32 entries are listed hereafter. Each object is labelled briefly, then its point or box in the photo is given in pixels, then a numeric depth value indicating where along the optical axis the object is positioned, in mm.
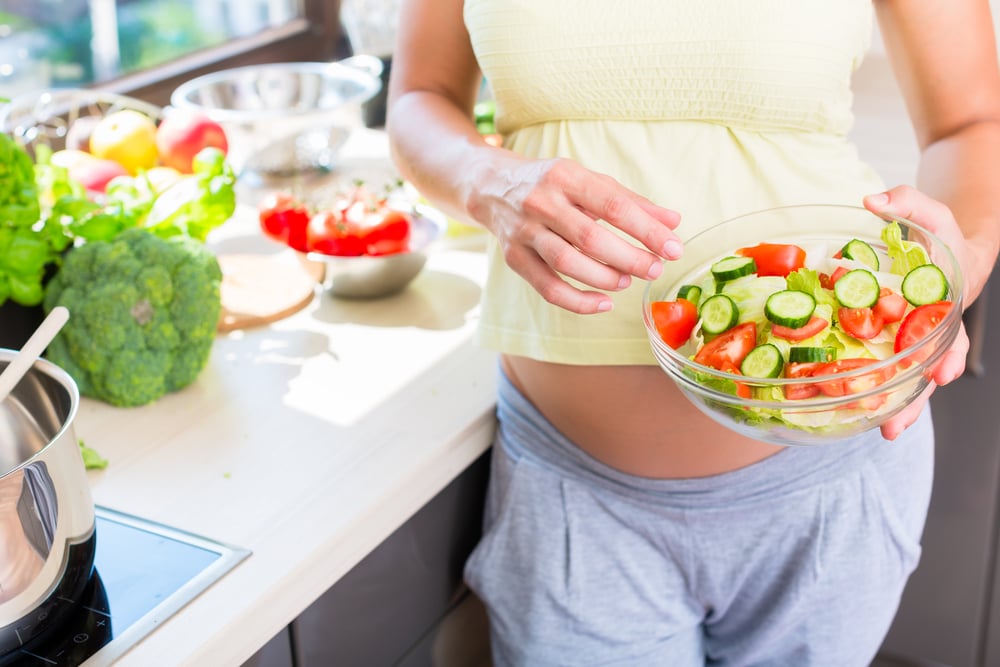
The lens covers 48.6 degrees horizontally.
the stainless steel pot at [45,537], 799
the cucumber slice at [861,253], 949
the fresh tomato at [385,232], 1412
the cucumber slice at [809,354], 837
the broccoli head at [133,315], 1174
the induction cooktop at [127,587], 871
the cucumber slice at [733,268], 945
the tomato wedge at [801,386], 828
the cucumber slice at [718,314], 895
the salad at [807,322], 838
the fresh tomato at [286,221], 1456
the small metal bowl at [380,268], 1396
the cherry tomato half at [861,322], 865
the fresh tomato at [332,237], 1406
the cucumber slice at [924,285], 875
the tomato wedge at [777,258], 955
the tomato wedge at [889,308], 872
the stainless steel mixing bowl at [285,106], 1733
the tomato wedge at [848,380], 823
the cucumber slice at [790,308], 848
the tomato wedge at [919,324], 845
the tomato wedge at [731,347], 872
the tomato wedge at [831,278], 926
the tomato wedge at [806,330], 847
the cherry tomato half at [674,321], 932
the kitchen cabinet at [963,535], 1617
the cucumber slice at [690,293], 958
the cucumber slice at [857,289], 873
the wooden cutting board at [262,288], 1388
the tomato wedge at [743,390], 843
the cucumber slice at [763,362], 847
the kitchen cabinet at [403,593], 1069
